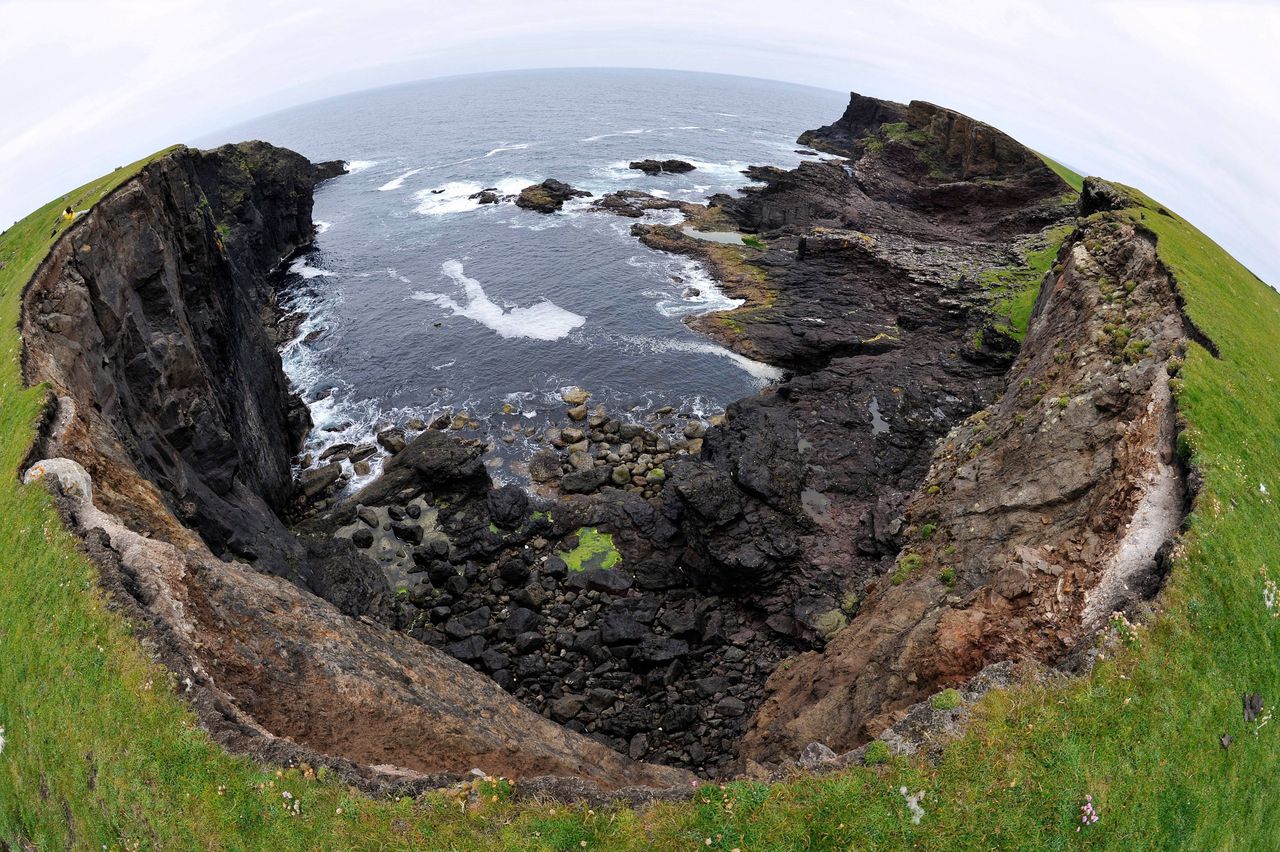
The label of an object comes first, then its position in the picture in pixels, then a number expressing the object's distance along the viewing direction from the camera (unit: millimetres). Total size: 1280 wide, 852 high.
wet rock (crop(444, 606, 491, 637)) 30344
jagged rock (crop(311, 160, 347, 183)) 131250
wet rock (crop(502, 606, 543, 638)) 30156
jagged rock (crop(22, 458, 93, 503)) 17312
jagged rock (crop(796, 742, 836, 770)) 12409
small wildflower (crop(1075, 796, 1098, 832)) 11242
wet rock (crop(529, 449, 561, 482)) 42000
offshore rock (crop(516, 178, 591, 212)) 97062
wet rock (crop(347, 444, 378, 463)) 44312
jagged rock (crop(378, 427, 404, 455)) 44875
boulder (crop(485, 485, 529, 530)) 36594
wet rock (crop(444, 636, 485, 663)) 28812
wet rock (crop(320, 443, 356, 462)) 44578
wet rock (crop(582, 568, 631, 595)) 32256
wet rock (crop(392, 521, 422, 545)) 36219
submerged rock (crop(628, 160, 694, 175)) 115562
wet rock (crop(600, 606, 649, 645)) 29234
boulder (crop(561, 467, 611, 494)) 40438
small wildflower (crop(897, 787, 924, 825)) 11188
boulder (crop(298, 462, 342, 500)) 40656
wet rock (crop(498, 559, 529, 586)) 33250
